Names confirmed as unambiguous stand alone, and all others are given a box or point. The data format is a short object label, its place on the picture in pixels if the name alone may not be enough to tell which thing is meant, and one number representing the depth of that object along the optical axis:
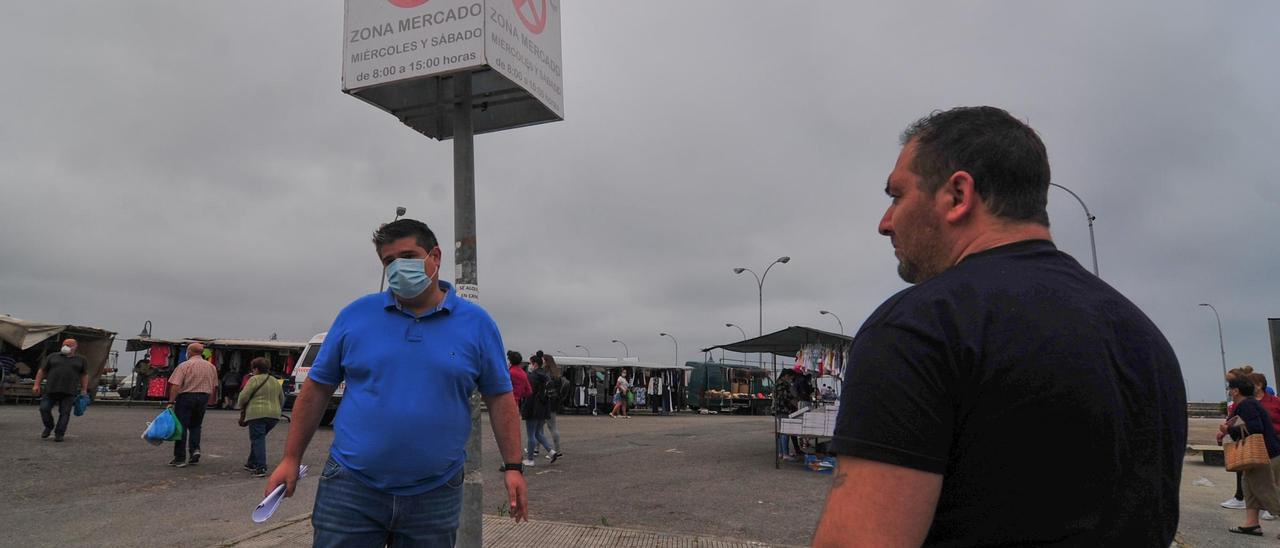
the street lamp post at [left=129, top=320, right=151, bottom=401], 25.57
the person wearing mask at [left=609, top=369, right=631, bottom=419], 28.39
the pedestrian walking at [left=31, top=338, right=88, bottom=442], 12.30
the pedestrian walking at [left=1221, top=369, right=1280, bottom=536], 7.84
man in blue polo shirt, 2.73
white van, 17.50
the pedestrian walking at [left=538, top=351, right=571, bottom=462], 12.24
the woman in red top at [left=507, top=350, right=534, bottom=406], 11.15
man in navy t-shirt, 1.10
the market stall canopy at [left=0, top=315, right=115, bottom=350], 20.17
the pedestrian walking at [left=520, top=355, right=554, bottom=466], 11.73
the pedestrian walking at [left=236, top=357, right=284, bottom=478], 9.88
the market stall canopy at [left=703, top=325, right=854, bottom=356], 14.12
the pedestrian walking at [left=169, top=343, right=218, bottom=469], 10.41
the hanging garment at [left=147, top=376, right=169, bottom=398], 23.80
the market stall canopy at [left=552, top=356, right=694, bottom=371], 28.78
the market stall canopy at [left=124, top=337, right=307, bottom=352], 24.40
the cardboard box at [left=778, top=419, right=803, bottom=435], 11.49
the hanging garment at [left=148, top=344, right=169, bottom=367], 24.69
